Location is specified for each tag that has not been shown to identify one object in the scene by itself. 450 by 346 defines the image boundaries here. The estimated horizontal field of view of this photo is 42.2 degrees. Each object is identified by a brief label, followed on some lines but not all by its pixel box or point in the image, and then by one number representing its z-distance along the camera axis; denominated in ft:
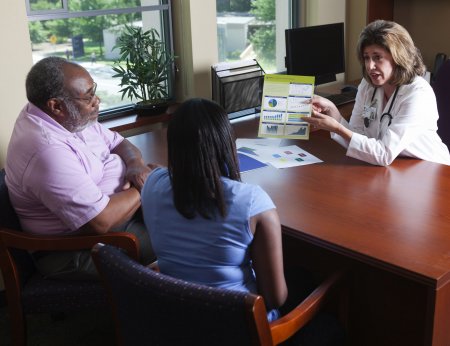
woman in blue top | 4.64
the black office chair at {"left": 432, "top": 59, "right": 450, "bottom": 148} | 9.62
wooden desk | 4.99
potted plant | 10.07
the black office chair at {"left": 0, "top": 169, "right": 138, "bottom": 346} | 6.31
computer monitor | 11.09
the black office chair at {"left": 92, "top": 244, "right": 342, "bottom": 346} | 3.95
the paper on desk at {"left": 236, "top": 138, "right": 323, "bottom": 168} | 7.65
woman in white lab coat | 7.41
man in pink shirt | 6.03
